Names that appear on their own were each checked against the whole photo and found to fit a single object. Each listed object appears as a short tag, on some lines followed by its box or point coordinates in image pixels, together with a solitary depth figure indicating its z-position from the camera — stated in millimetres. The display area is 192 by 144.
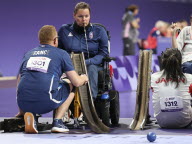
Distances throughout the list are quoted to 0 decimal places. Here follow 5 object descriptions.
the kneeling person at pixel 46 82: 13125
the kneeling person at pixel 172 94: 13617
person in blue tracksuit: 14711
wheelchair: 14031
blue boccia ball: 11484
